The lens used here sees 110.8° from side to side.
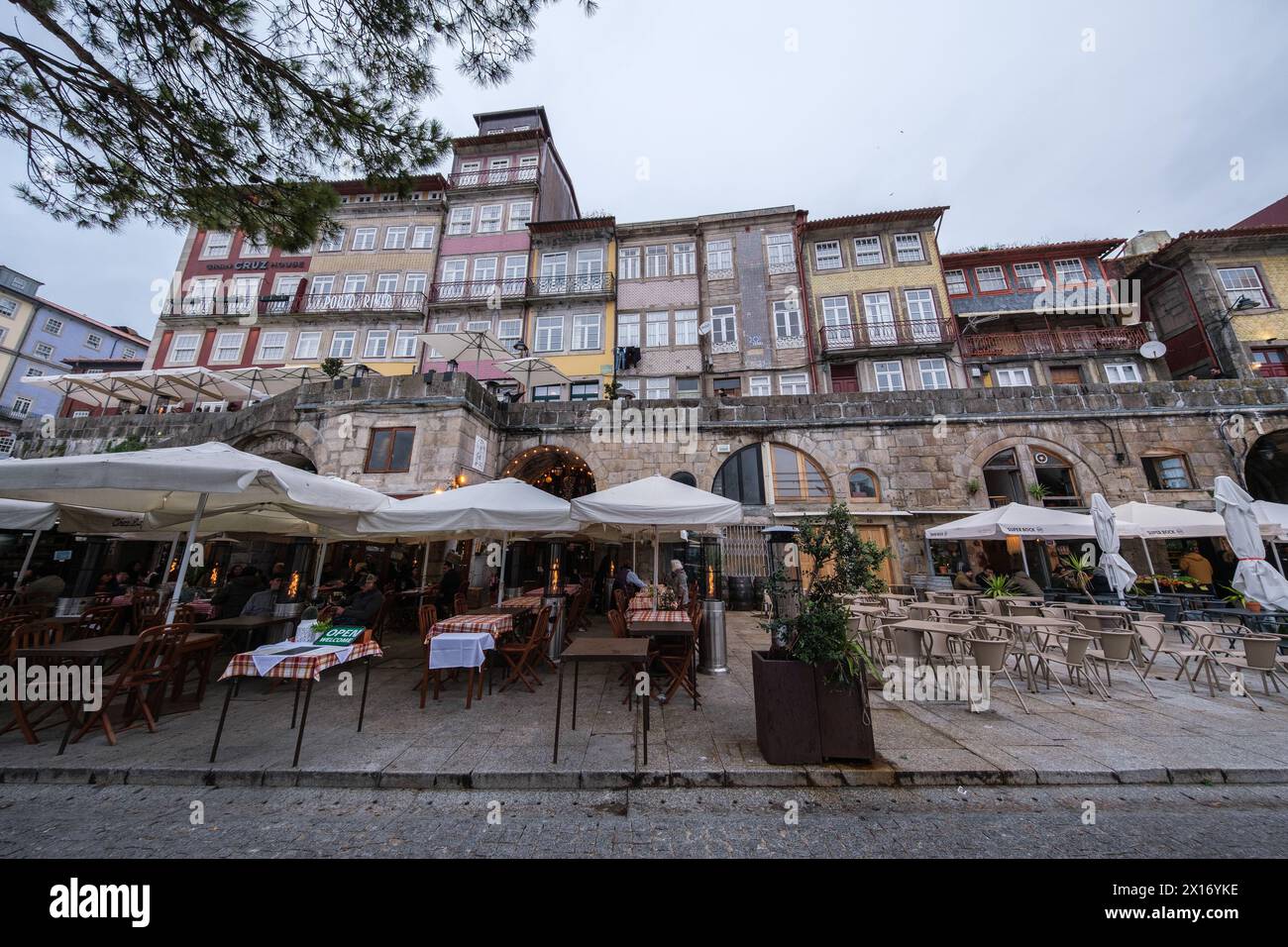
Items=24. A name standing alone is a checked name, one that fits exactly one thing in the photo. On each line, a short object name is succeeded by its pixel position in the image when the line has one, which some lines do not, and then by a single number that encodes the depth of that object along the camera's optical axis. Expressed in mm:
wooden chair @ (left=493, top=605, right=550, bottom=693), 5703
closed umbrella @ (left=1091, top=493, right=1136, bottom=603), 8289
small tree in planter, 3758
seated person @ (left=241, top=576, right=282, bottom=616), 6617
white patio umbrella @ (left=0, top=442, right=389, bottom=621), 4344
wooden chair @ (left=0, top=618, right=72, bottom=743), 3928
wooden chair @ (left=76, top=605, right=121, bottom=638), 6023
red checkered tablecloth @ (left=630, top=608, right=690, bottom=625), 6152
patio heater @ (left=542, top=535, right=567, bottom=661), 7016
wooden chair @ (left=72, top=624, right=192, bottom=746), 4070
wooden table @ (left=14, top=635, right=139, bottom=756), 3934
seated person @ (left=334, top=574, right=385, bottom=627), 6250
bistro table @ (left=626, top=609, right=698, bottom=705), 5211
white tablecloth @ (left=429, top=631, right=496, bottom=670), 5070
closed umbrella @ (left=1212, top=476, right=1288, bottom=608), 6871
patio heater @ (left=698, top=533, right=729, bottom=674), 6797
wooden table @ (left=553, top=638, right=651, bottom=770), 3979
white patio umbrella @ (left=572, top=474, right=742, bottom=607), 5727
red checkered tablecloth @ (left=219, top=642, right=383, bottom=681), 3854
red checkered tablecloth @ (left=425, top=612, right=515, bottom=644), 5531
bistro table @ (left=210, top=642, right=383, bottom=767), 3834
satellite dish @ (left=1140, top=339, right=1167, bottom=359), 18375
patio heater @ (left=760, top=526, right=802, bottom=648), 4320
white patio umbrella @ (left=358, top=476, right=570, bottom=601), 5785
